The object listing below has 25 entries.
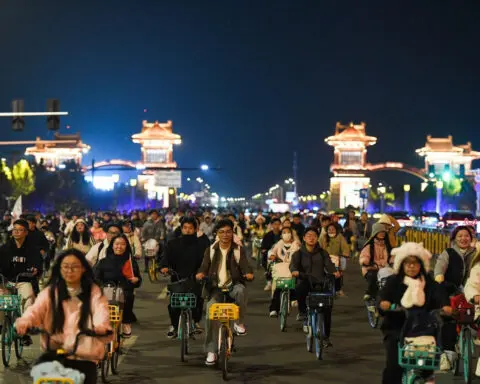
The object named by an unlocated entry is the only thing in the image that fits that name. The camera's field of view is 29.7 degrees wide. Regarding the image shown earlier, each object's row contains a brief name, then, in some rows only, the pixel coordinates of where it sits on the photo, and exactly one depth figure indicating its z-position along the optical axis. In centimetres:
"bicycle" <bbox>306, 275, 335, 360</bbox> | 1130
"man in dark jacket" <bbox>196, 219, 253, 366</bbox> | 1077
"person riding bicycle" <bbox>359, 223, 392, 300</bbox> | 1243
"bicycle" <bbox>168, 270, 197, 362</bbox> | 1089
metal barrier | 3186
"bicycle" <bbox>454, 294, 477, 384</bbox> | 895
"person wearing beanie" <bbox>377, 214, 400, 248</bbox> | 1311
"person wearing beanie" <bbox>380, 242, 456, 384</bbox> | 729
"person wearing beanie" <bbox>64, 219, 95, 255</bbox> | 1695
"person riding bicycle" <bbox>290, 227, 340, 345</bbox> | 1252
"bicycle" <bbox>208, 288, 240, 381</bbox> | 969
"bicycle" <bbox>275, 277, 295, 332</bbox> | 1335
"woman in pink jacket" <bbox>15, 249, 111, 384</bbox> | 617
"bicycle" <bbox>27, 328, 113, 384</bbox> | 612
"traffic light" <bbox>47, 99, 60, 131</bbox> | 2320
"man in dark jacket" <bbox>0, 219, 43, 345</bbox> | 1139
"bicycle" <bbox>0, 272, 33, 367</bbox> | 1005
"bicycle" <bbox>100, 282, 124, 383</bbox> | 918
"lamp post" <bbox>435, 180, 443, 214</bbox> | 9274
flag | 3055
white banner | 7150
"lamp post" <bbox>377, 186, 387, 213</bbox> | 7618
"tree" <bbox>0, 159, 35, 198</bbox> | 8338
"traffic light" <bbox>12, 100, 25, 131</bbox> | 2386
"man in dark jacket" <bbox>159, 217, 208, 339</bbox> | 1172
